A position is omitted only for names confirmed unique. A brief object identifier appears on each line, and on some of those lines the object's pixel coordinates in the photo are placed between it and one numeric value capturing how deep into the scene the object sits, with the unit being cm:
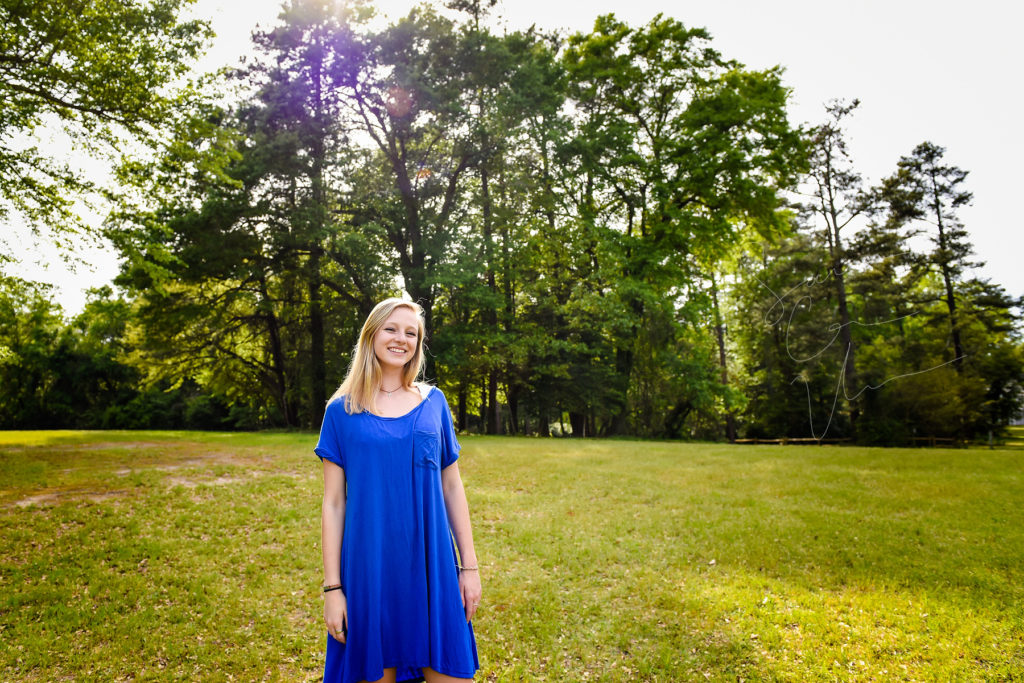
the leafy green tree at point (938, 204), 2280
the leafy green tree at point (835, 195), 2528
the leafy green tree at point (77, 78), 1176
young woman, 232
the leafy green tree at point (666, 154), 2469
